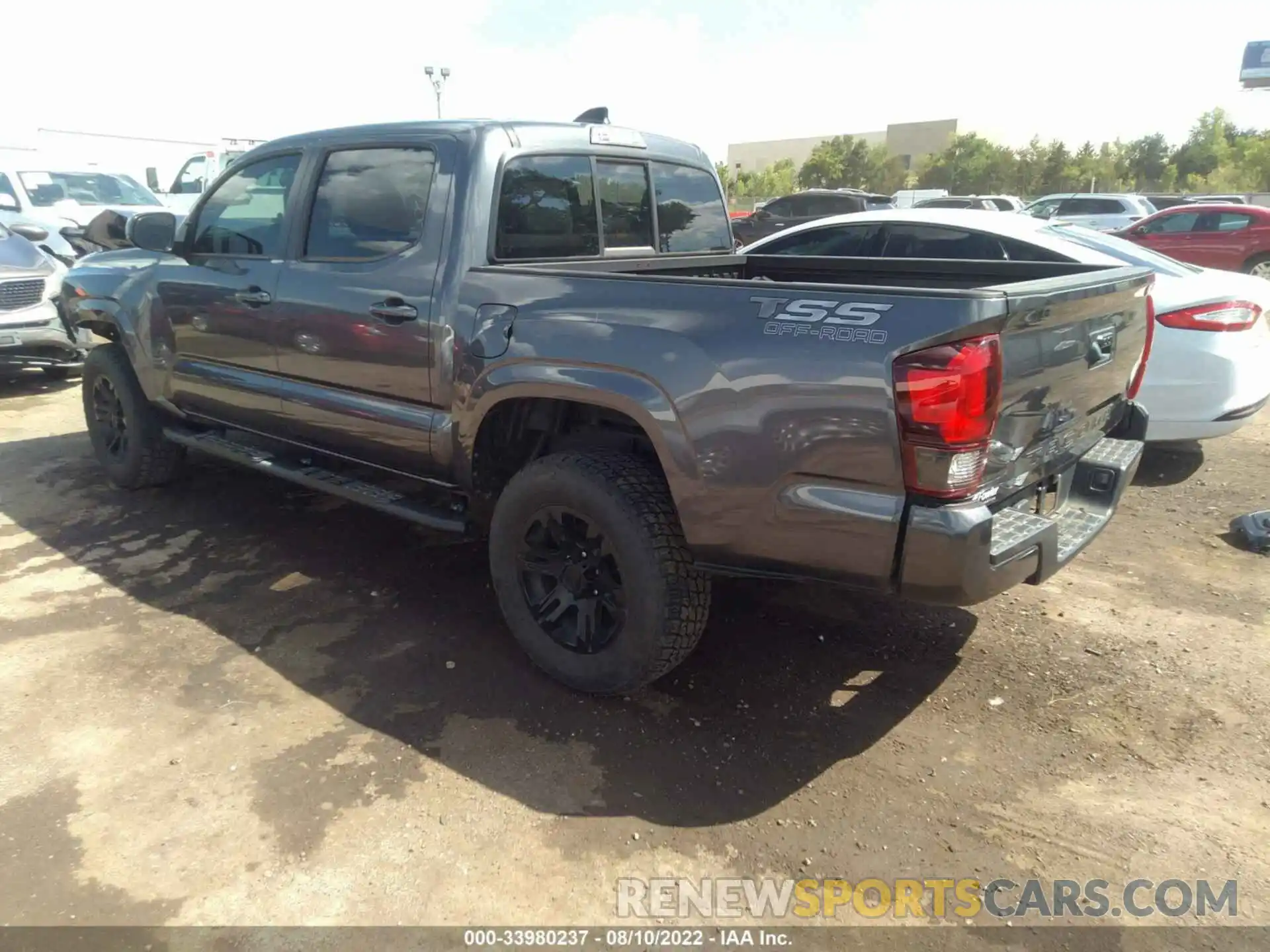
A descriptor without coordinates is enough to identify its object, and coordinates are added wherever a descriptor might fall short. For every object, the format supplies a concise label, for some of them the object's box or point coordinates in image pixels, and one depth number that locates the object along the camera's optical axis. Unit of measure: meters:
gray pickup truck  2.31
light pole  23.20
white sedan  4.88
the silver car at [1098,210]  19.39
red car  14.05
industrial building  74.00
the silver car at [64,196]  11.66
